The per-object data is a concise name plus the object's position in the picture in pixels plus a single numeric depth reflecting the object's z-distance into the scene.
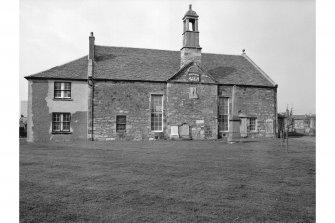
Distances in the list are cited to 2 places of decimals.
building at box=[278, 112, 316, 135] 28.50
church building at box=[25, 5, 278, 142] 22.39
